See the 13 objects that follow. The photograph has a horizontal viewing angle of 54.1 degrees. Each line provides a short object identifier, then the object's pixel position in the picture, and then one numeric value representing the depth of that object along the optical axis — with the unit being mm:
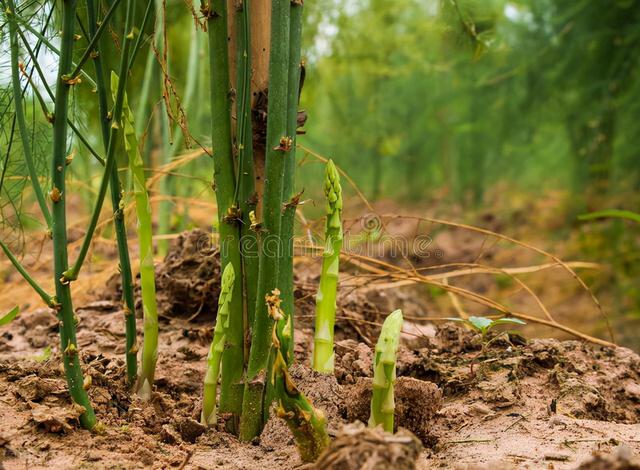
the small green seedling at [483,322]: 1521
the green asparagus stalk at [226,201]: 1339
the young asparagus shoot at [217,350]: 1305
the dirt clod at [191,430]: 1300
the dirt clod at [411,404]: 1322
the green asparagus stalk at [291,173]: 1325
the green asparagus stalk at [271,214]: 1247
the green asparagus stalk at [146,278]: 1422
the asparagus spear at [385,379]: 1183
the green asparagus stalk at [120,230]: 1232
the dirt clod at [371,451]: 920
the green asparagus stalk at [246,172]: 1281
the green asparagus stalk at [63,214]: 1082
